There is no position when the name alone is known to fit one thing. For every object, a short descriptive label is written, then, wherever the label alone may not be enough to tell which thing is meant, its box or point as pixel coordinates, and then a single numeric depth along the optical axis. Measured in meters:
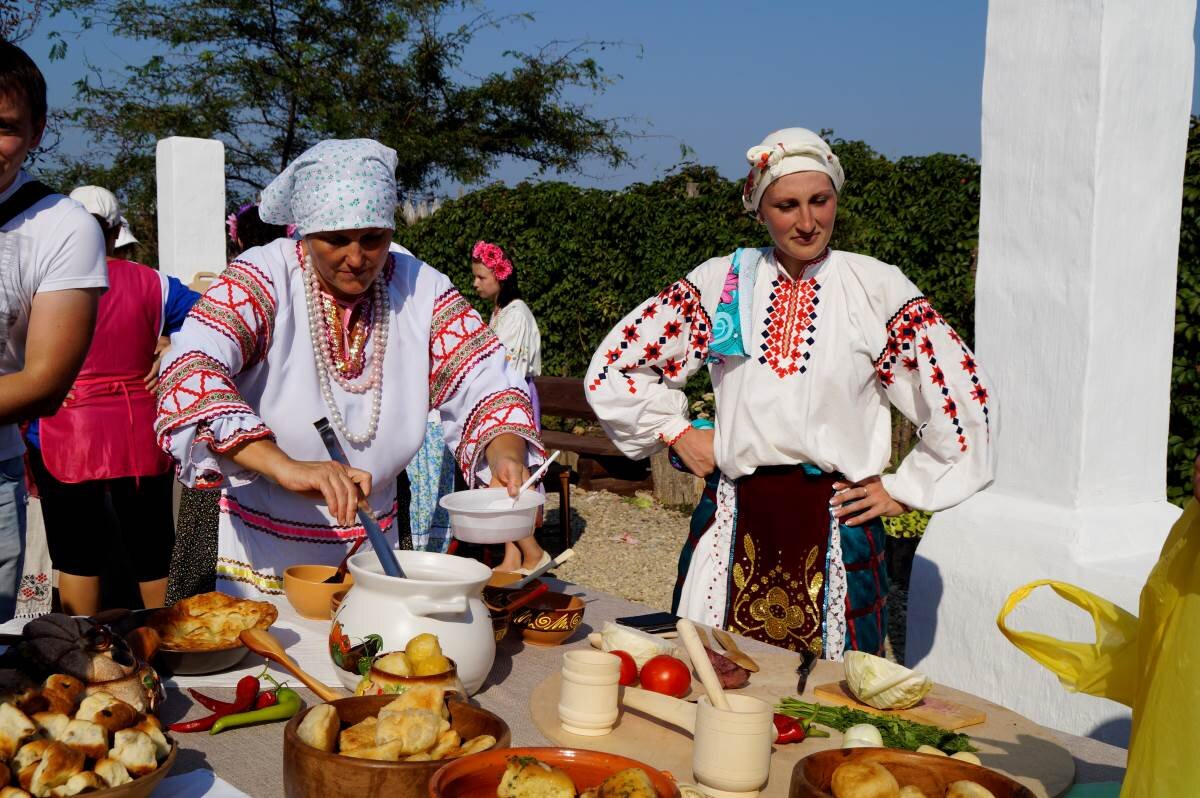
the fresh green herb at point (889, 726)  1.65
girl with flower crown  7.74
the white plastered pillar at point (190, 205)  7.65
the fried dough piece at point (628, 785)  1.16
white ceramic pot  1.73
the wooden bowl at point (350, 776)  1.25
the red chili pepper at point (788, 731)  1.66
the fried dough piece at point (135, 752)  1.31
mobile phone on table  2.22
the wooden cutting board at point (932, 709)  1.79
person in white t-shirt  2.03
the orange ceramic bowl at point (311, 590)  2.22
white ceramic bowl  2.04
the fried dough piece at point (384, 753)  1.30
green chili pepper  1.65
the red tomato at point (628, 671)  1.85
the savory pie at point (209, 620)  1.91
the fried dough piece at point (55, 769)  1.22
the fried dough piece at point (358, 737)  1.33
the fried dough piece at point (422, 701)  1.39
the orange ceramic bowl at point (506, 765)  1.20
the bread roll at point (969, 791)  1.21
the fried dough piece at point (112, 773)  1.27
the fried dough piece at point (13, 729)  1.27
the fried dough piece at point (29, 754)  1.25
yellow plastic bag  1.13
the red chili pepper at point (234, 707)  1.64
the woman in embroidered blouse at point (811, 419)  2.90
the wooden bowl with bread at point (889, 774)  1.19
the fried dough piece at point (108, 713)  1.39
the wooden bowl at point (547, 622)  2.12
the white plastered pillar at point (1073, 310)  3.49
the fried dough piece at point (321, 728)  1.30
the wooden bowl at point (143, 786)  1.25
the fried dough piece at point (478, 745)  1.33
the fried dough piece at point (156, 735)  1.37
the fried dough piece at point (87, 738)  1.31
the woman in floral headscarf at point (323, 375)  2.27
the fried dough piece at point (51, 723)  1.34
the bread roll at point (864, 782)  1.18
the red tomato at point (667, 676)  1.82
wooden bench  8.79
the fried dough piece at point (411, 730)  1.32
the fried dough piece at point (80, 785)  1.22
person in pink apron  4.34
